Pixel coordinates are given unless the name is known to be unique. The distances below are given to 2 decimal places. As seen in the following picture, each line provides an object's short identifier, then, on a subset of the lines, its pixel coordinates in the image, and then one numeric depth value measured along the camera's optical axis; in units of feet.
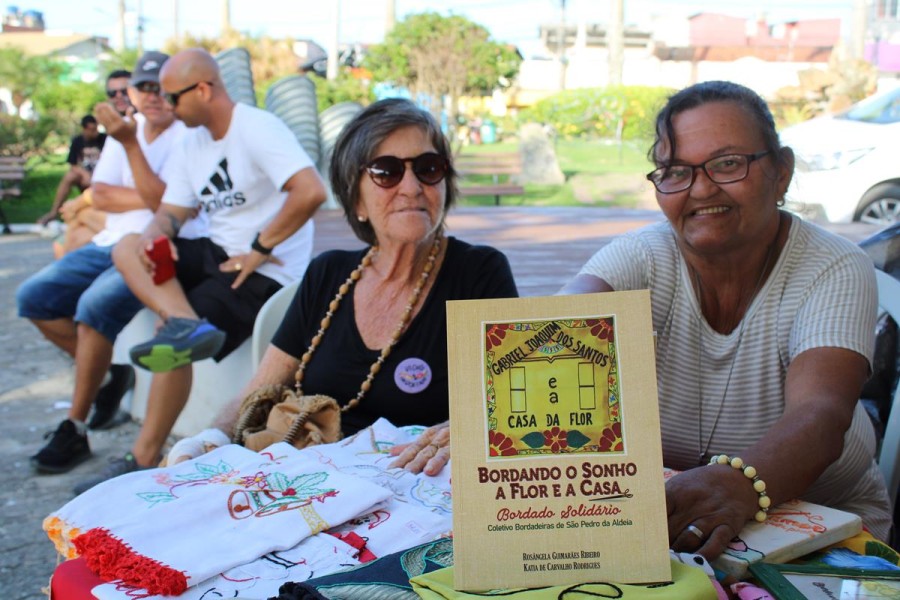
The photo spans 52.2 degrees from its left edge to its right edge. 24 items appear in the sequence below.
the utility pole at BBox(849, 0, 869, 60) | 67.56
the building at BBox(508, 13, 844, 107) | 137.90
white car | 27.12
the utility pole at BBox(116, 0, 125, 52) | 142.85
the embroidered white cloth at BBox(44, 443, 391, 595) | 5.08
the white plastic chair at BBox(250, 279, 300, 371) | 10.66
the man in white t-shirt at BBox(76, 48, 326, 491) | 14.05
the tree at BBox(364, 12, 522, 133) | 70.69
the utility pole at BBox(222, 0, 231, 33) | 113.13
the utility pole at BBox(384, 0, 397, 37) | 85.15
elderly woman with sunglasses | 8.69
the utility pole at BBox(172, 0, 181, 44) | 158.40
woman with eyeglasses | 6.69
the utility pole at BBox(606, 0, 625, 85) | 86.43
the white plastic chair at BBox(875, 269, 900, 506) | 7.89
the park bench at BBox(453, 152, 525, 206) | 46.85
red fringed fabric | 4.88
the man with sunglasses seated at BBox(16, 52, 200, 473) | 15.75
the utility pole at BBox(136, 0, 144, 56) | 154.61
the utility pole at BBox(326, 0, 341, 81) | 74.64
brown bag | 8.01
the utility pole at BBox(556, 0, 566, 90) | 146.59
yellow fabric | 4.28
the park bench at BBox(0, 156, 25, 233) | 55.21
